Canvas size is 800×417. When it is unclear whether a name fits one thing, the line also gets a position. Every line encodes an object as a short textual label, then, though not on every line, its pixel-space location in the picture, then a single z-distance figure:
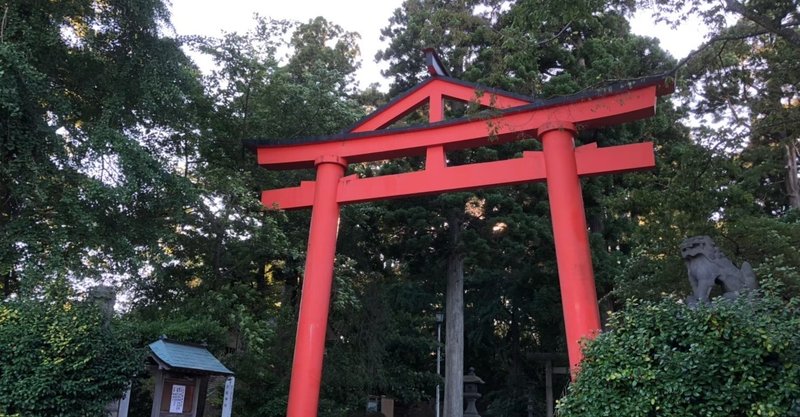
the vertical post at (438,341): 16.31
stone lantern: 14.92
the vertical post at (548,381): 16.22
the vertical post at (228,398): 8.06
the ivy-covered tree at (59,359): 6.09
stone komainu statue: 5.99
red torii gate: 7.47
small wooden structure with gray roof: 7.38
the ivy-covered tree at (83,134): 7.30
